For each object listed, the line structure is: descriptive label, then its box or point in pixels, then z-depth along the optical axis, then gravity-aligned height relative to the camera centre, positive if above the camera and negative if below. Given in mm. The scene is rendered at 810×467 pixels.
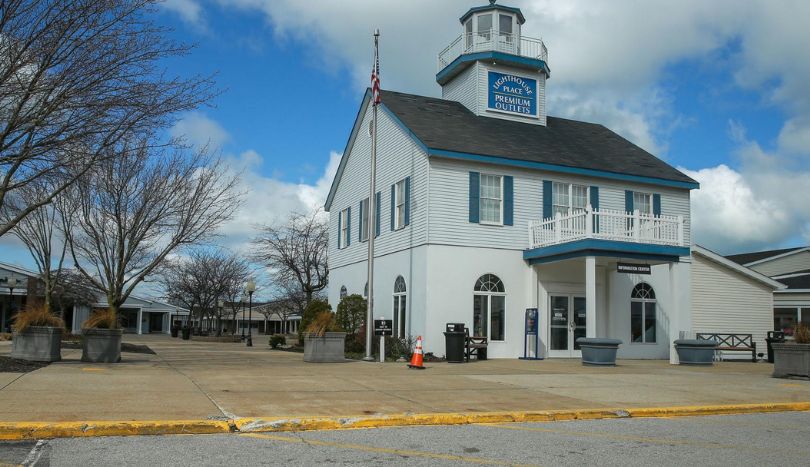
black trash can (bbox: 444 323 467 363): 19938 -944
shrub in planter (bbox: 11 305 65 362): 16000 -839
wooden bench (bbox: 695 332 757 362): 25625 -987
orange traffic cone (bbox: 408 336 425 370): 17109 -1210
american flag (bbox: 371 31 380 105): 20781 +6680
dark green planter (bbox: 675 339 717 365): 21203 -1157
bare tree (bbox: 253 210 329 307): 41875 +3252
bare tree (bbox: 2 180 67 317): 28594 +2680
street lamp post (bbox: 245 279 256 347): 35781 +924
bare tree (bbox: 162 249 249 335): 50000 +1750
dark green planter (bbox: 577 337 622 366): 19000 -1059
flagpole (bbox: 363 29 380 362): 19672 +2184
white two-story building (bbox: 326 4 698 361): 21609 +2862
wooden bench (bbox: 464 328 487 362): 21017 -1116
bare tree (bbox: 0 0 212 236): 12641 +4001
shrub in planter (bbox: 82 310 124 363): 16594 -916
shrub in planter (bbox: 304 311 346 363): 18672 -937
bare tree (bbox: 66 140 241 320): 23031 +3146
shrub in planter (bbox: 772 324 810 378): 15930 -959
